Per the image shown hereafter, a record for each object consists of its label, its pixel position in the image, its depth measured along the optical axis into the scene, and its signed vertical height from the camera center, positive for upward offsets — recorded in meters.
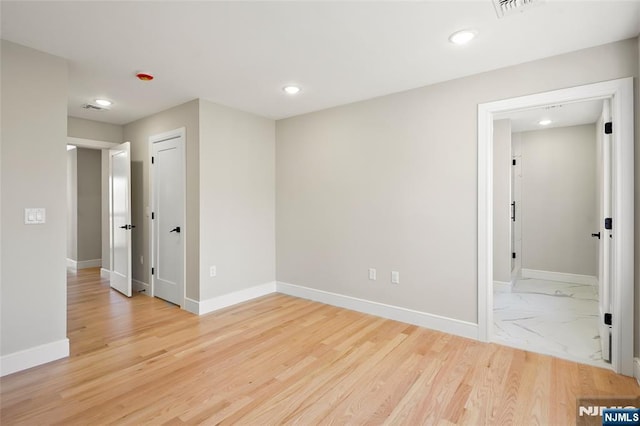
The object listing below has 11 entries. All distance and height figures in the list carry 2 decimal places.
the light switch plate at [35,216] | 2.51 -0.03
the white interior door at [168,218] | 4.00 -0.09
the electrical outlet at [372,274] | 3.72 -0.74
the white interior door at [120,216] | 4.46 -0.06
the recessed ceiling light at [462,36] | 2.28 +1.25
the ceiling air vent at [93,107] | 3.98 +1.31
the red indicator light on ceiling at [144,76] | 2.99 +1.27
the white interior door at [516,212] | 5.27 -0.05
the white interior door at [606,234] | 2.48 -0.20
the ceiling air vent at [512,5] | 1.95 +1.25
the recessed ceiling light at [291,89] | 3.36 +1.28
